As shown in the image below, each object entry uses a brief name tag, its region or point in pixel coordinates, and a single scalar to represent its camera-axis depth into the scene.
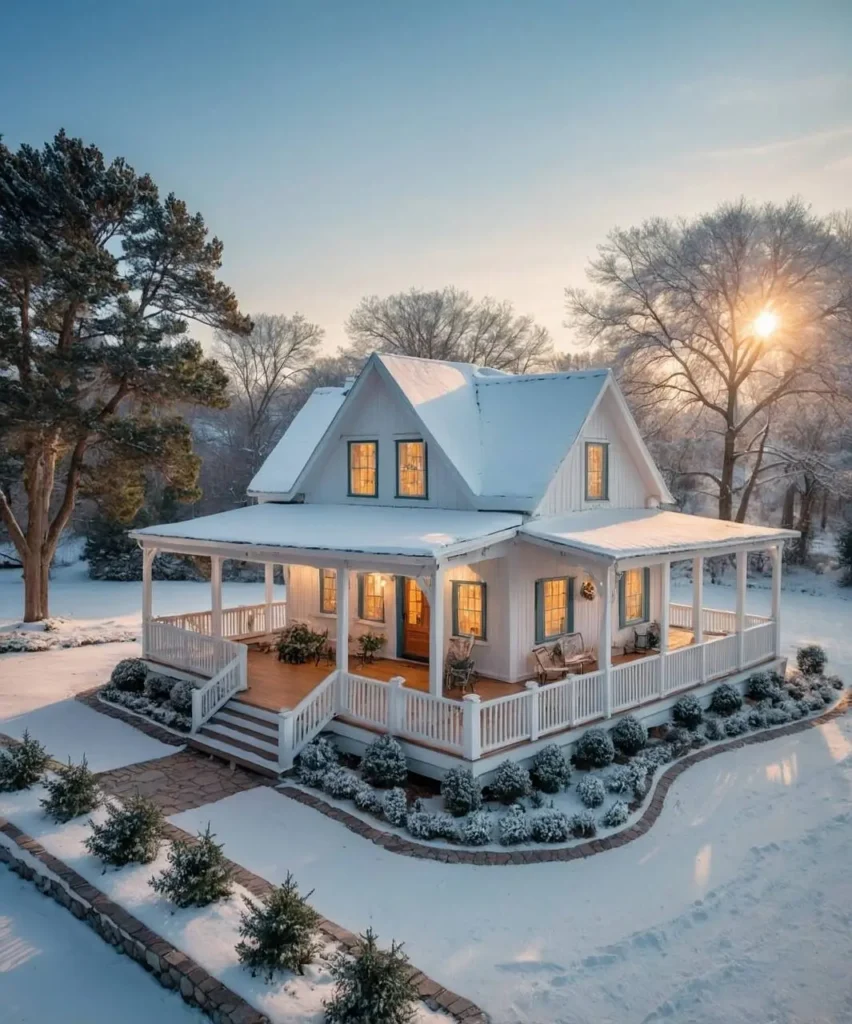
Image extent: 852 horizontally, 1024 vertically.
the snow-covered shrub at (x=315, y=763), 10.62
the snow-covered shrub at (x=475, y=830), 9.02
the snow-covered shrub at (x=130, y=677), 15.10
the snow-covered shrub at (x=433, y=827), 9.15
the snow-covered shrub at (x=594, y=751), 11.23
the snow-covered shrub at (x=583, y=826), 9.30
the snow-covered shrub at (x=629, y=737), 11.86
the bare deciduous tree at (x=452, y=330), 41.16
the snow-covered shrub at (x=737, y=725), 13.23
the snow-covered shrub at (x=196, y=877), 7.09
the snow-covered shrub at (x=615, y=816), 9.58
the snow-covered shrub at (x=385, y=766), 10.33
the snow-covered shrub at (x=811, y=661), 16.72
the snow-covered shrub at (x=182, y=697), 13.45
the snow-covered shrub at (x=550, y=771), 10.38
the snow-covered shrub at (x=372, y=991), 5.42
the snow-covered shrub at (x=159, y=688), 14.61
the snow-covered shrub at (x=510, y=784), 10.00
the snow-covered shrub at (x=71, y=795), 9.00
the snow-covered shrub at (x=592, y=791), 10.05
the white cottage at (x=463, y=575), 11.34
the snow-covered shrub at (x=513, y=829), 9.02
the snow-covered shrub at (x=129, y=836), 7.88
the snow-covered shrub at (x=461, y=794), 9.62
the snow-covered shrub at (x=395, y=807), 9.48
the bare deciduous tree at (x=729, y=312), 24.84
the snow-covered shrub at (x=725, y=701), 14.04
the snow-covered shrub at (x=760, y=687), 14.97
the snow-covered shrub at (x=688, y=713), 13.09
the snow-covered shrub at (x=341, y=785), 10.14
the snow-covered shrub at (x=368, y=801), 9.79
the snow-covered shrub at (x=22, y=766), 9.87
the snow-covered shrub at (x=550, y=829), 9.10
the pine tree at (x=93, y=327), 19.11
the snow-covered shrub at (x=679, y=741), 12.16
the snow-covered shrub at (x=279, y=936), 6.11
